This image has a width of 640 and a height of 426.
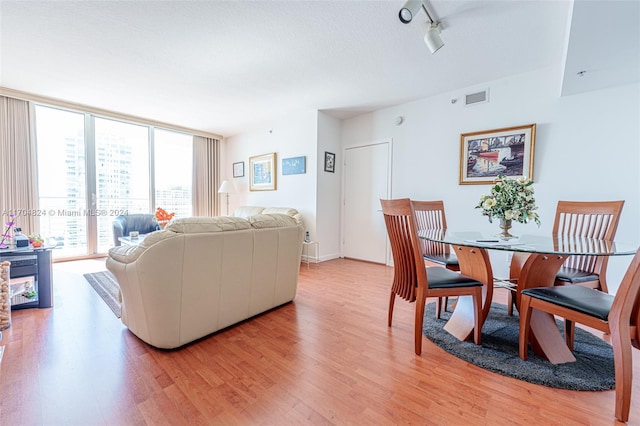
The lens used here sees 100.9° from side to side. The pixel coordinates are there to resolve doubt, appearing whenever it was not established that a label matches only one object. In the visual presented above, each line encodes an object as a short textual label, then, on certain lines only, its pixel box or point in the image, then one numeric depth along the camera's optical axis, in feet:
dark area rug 4.70
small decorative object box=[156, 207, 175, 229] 11.57
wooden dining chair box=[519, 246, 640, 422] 3.87
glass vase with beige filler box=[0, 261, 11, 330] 6.43
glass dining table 4.97
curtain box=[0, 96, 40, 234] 11.59
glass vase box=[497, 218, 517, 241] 6.44
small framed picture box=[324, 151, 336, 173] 14.15
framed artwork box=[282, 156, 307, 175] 14.13
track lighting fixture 5.56
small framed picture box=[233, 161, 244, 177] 18.03
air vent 10.42
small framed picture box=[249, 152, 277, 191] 15.78
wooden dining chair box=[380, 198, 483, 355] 5.52
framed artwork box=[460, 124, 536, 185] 9.65
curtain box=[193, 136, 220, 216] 18.10
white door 13.48
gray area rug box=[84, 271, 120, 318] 8.10
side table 13.49
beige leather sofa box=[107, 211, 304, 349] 5.16
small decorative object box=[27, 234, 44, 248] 7.72
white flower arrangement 6.14
